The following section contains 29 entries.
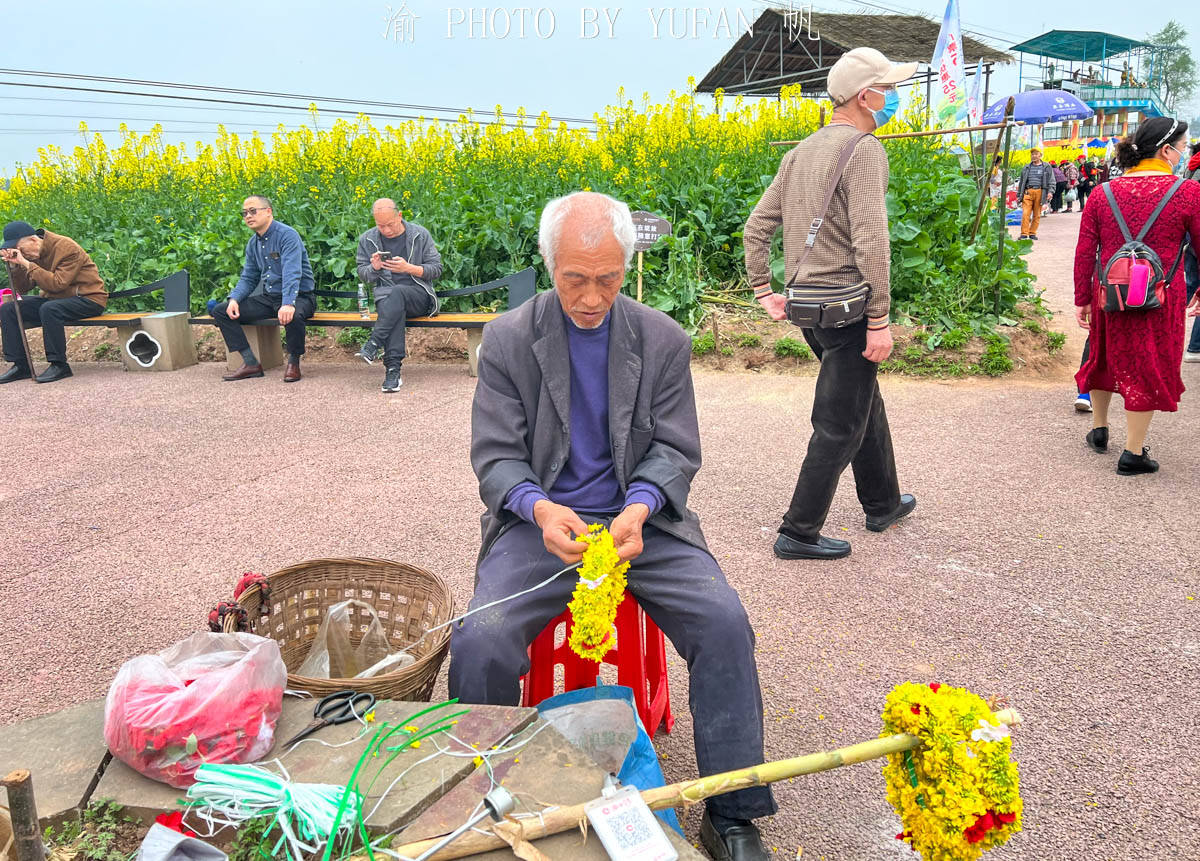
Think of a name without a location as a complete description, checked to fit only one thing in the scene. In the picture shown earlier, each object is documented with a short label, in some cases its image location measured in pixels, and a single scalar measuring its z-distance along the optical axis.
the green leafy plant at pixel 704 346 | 7.82
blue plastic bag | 2.08
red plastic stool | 2.46
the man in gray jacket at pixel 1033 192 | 16.47
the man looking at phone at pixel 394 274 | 7.53
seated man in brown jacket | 8.33
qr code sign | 1.48
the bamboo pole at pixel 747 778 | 1.52
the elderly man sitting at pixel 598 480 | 2.15
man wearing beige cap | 3.39
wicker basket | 2.61
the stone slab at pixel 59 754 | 1.64
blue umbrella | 24.30
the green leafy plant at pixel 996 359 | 7.04
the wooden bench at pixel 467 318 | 7.71
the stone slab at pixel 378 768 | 1.62
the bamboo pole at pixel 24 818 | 1.30
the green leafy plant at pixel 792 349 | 7.45
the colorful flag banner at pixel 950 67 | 9.58
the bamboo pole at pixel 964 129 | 5.97
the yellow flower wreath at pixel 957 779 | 1.51
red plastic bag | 1.69
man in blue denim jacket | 7.79
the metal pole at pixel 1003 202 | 6.66
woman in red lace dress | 4.39
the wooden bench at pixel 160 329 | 8.57
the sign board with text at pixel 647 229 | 6.75
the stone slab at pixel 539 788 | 1.52
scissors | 1.86
